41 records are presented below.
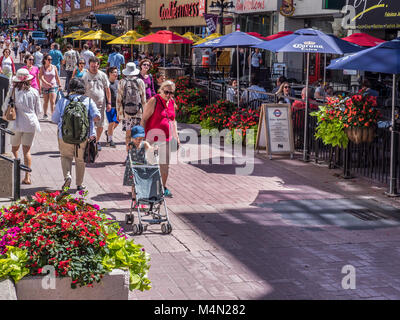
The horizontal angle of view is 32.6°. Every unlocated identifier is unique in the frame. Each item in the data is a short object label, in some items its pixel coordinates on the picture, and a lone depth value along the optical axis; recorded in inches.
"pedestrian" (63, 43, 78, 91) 992.9
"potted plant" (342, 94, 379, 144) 456.8
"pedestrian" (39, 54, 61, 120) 730.2
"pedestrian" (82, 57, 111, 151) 534.3
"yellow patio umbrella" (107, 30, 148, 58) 1170.0
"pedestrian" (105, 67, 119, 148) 569.0
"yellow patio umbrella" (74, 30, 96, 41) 1547.4
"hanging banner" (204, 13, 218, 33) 1290.6
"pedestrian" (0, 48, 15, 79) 826.2
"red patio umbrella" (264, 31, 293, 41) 814.3
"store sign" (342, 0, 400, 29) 848.9
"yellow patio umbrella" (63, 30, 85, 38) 1690.6
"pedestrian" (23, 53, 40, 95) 693.9
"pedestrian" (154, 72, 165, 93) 594.5
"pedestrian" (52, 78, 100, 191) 400.8
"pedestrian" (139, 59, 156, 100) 571.8
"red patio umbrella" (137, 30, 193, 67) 928.9
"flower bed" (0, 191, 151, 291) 191.3
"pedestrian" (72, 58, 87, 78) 702.1
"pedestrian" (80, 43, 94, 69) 992.9
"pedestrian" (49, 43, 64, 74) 992.2
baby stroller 331.3
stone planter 189.5
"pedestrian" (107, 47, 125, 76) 1043.9
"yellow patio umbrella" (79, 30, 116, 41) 1413.9
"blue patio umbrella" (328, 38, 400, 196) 418.3
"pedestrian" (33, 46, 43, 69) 1036.5
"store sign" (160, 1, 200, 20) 1699.1
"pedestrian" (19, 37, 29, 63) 1690.5
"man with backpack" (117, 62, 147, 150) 502.9
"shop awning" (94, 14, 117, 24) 2117.9
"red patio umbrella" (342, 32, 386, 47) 722.2
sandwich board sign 557.6
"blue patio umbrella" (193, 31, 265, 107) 681.0
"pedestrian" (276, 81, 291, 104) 599.7
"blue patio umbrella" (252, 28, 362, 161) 538.6
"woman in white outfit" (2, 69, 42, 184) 418.6
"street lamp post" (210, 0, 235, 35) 1227.9
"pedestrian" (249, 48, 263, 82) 1182.7
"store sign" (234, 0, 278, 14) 1274.6
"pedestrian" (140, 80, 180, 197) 396.5
